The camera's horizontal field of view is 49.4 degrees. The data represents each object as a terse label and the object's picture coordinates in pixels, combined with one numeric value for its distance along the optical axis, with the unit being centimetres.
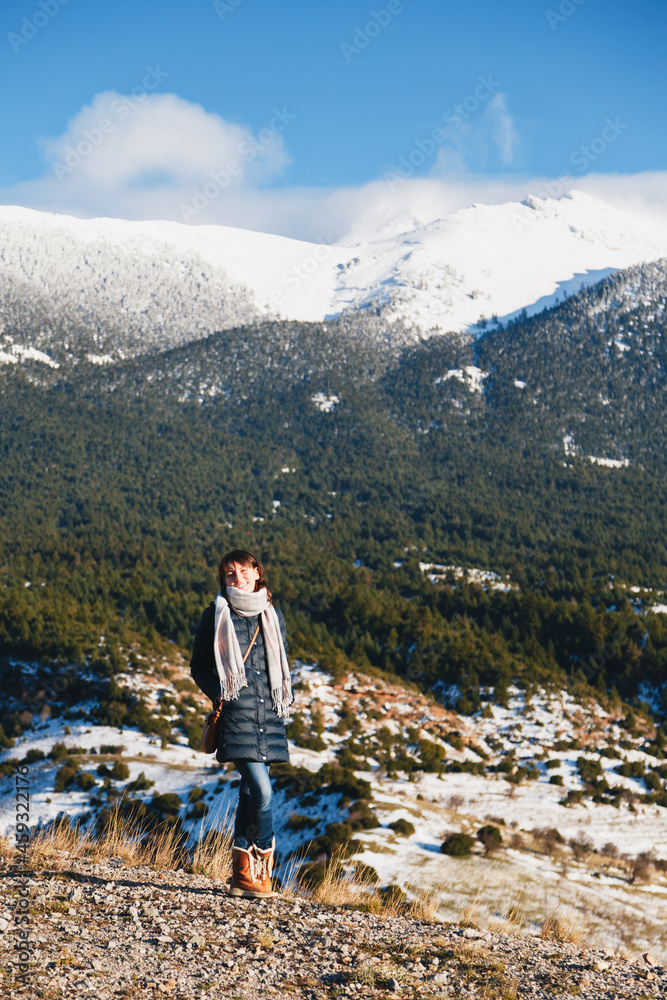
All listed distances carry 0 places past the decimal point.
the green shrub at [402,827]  2359
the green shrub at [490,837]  2298
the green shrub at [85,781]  3350
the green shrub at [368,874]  1598
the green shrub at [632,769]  4450
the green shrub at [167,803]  2867
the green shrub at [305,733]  4438
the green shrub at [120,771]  3491
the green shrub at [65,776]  3419
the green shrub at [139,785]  3256
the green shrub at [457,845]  2198
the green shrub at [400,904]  827
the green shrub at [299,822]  2500
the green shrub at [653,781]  4303
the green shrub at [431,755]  3975
